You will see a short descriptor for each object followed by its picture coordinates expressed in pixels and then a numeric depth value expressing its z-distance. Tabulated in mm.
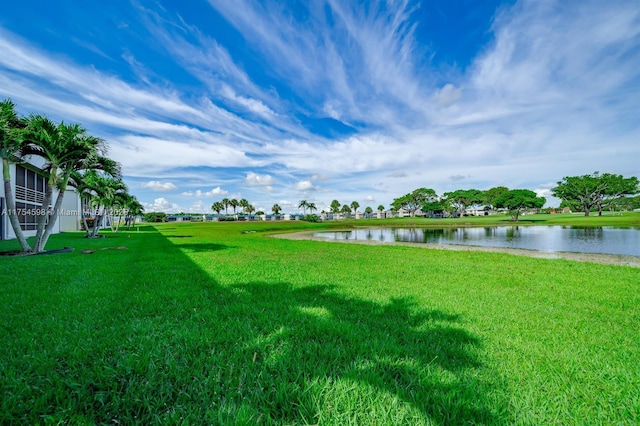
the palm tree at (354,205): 138625
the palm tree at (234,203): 120312
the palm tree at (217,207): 120250
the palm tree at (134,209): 32862
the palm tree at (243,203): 120688
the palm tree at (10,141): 9781
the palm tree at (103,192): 19653
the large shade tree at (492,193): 84688
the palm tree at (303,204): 113312
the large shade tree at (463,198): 91475
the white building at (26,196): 17250
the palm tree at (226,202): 119850
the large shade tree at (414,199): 105894
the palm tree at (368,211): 133512
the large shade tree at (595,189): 54594
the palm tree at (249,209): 121625
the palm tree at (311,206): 114188
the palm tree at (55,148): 10320
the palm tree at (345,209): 137250
